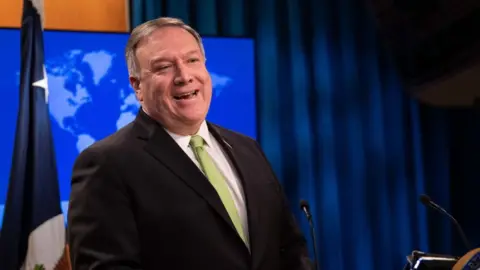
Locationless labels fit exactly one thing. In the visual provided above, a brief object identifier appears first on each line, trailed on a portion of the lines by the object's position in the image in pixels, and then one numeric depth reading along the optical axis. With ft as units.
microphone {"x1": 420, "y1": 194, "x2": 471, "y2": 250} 9.25
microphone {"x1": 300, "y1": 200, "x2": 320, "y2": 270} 9.04
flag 8.76
